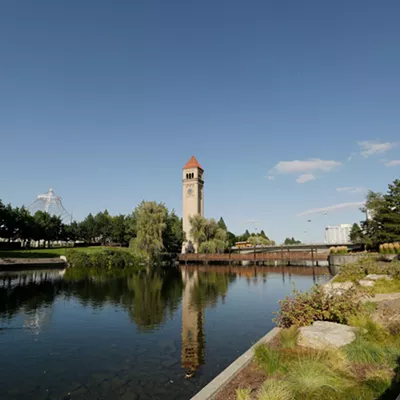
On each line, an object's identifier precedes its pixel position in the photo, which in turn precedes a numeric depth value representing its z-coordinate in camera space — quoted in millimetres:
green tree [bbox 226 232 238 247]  148188
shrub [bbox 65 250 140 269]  59031
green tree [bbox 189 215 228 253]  70438
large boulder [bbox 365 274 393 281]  21186
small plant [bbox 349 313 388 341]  9500
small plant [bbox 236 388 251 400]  5904
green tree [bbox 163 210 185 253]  72288
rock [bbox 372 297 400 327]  11094
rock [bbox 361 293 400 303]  15750
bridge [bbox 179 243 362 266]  61000
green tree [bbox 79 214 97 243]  98188
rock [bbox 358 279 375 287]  19722
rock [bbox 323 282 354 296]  19569
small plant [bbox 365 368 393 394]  6402
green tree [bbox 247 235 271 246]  128750
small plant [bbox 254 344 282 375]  7514
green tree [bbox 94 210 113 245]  96588
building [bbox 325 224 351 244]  187812
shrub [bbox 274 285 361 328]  10961
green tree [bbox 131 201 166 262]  59562
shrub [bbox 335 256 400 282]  22459
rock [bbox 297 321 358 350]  8758
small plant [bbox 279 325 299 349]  9109
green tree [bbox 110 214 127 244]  93750
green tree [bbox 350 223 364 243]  56269
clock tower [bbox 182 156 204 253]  88062
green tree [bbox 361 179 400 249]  45828
